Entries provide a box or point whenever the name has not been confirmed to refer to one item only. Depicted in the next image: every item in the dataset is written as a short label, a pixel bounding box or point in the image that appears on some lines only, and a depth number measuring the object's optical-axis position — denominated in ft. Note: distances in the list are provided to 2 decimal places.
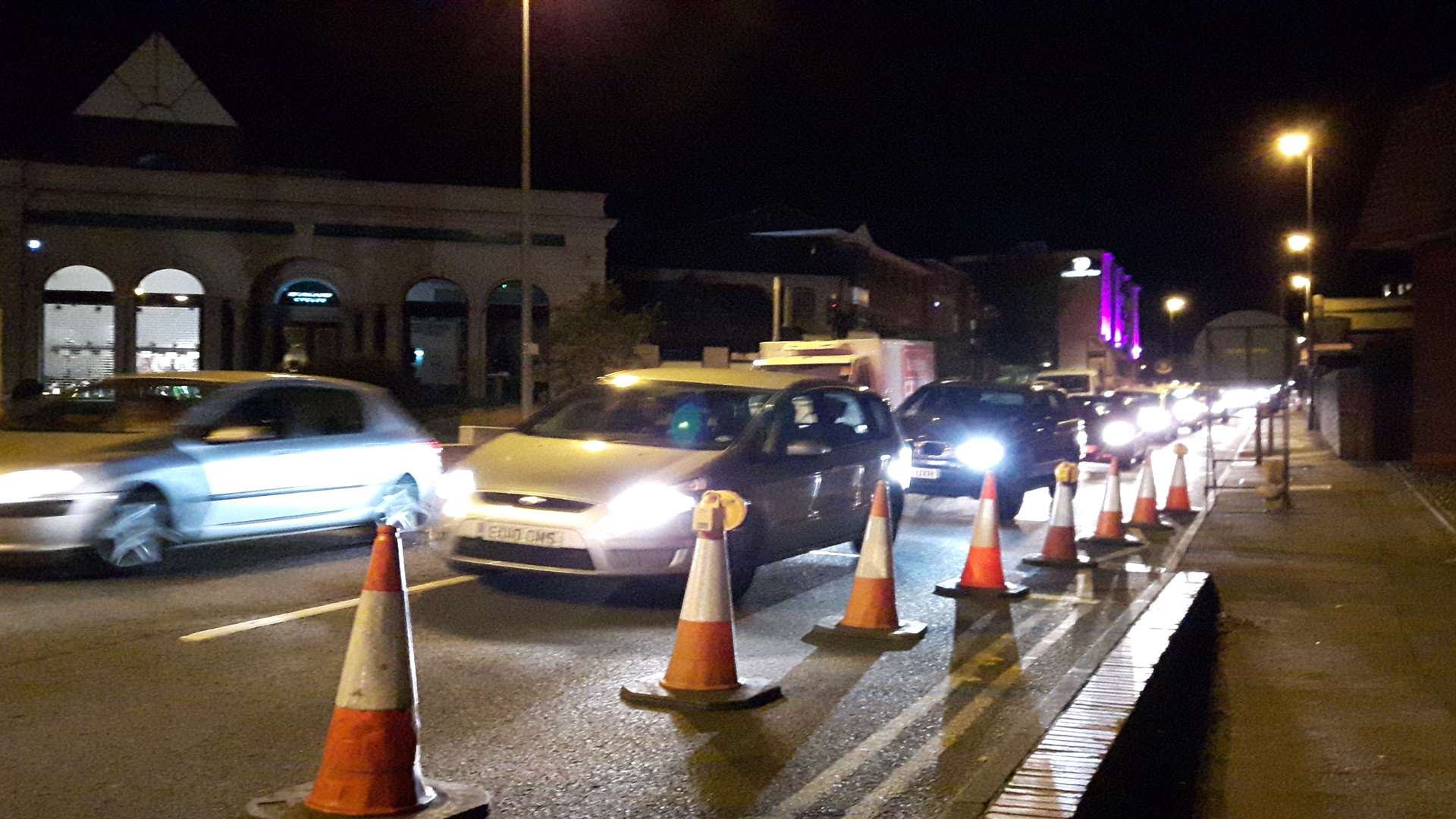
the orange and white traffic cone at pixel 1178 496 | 59.93
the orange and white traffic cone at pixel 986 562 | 33.65
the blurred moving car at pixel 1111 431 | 86.89
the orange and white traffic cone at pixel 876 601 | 27.53
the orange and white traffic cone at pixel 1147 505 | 52.44
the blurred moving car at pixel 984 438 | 54.80
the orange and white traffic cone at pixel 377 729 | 14.85
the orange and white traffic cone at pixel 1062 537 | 39.88
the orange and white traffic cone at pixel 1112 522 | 47.06
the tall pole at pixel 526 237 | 84.48
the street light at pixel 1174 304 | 261.03
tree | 120.47
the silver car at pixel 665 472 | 29.53
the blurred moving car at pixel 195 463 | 31.50
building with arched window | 119.96
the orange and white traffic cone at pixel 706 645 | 21.77
